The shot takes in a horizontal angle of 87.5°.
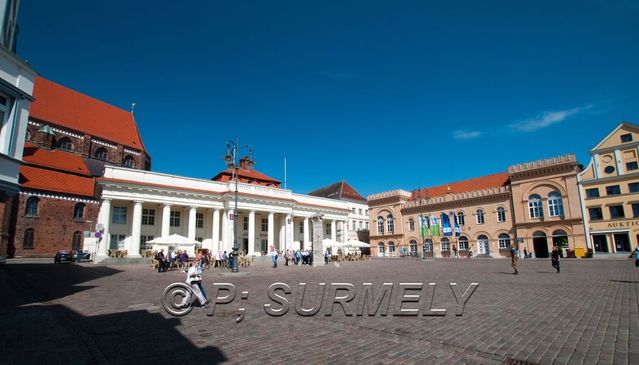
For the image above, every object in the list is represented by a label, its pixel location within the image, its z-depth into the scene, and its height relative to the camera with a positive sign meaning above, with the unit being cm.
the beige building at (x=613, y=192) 3612 +473
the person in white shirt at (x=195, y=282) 855 -95
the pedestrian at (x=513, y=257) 1755 -106
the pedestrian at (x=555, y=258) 1806 -120
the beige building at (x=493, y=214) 4025 +332
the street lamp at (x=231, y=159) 2310 +581
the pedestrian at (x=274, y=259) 2761 -135
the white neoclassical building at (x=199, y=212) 3459 +393
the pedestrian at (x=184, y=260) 2433 -112
